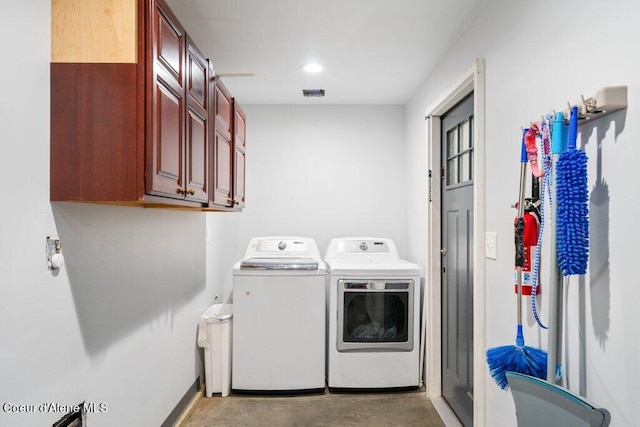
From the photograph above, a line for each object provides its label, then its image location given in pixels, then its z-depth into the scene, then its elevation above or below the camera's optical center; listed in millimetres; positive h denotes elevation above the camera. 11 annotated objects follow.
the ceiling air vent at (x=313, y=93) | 3322 +1064
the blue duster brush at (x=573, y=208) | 1090 +31
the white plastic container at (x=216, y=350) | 2863 -932
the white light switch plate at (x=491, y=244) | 1845 -117
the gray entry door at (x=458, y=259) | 2379 -250
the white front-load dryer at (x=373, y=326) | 2900 -775
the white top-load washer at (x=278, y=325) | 2855 -751
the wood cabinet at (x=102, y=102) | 1313 +385
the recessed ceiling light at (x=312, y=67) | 2746 +1060
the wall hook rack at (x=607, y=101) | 1034 +309
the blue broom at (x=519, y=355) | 1299 -445
